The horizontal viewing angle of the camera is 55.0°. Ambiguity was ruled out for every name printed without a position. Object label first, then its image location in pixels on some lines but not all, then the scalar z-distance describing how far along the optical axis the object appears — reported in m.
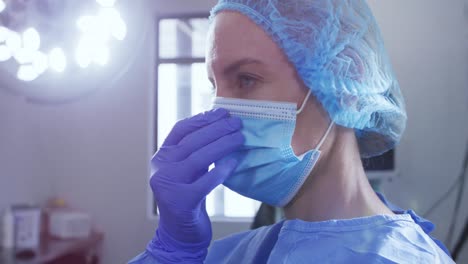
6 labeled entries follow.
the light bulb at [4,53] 1.66
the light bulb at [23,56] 1.69
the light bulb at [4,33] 1.67
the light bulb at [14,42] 1.68
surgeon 0.81
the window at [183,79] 1.79
